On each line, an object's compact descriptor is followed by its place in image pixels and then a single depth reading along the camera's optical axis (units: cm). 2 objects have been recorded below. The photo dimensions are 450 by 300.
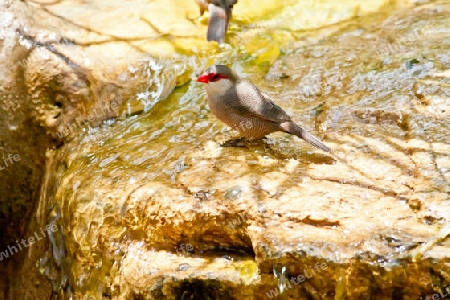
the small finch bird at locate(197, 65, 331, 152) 816
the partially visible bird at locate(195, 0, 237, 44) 1224
